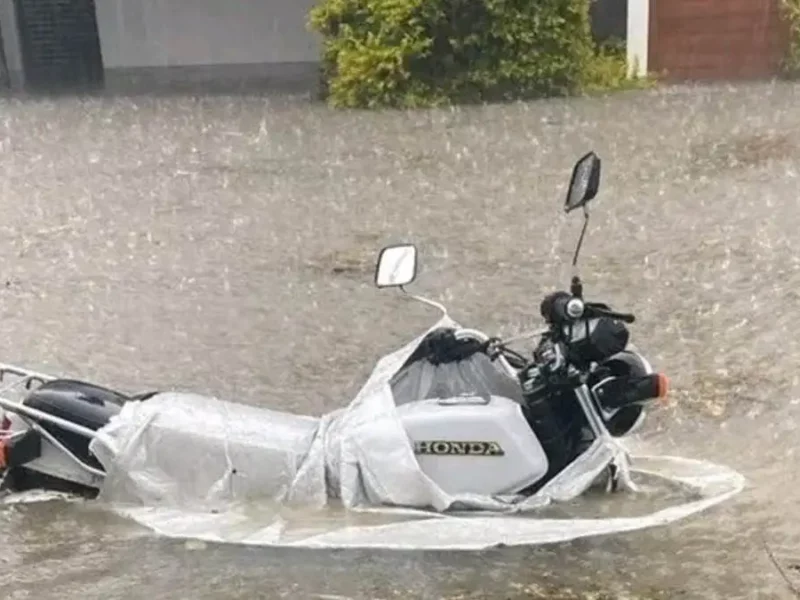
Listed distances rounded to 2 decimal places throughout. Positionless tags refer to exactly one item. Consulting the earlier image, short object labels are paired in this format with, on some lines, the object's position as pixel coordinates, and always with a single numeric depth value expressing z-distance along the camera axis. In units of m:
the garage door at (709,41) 18.66
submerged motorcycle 4.63
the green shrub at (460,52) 17.19
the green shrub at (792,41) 18.16
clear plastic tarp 4.68
